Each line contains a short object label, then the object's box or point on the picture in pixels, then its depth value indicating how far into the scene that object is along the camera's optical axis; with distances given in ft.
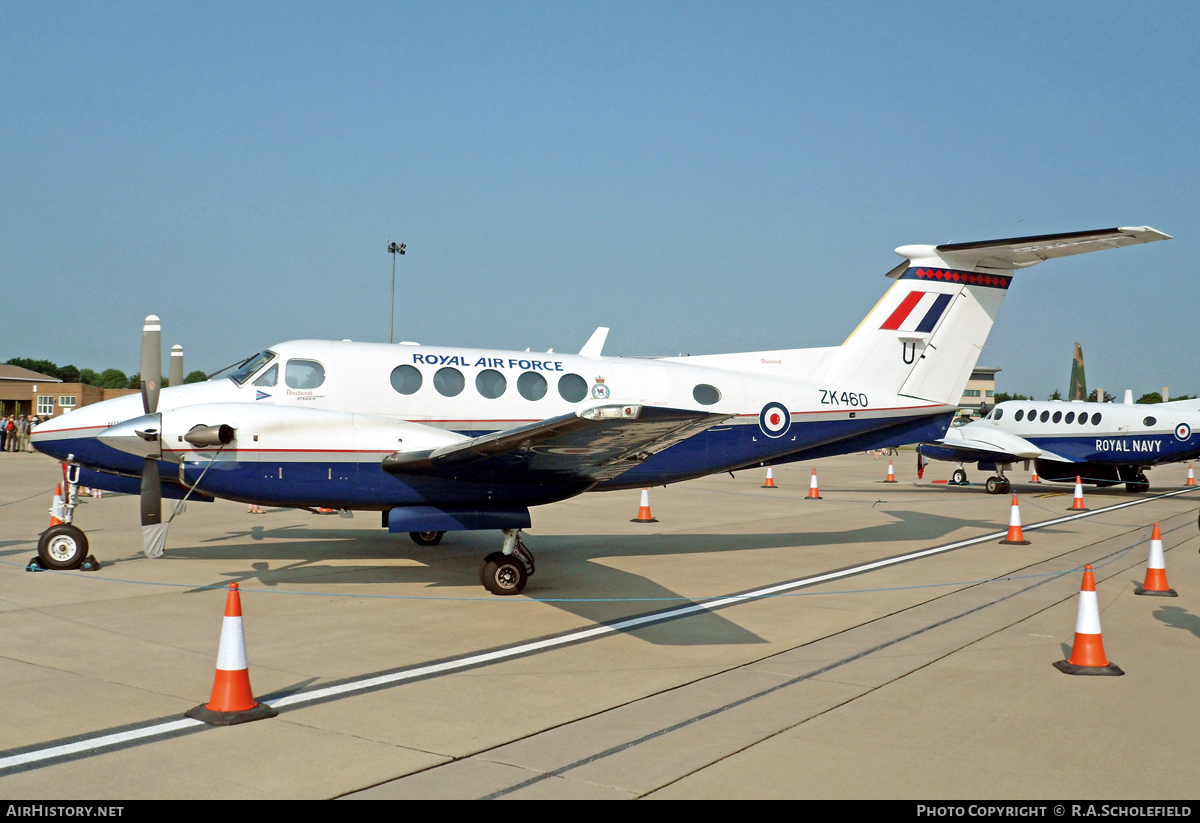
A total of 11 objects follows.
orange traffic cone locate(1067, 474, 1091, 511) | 67.36
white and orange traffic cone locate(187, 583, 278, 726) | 17.61
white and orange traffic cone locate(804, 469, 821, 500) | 75.15
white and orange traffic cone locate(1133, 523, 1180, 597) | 32.83
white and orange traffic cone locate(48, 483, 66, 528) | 36.29
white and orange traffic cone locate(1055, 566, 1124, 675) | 22.31
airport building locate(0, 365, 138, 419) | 178.40
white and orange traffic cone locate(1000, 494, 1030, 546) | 47.26
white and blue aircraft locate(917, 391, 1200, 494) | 78.18
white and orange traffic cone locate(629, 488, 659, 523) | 56.75
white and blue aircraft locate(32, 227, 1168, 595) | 30.86
